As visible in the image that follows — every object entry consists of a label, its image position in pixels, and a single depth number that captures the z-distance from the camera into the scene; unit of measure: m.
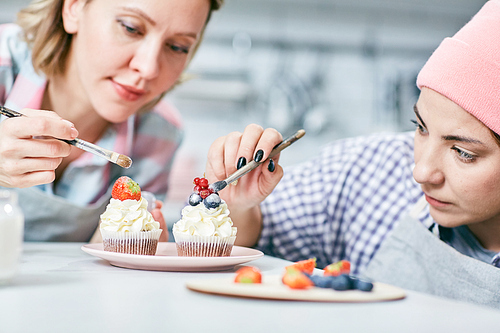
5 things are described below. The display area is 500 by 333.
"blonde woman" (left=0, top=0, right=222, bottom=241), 1.34
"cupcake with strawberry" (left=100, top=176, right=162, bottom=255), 0.96
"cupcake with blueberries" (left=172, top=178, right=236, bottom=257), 0.96
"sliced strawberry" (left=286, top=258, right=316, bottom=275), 0.77
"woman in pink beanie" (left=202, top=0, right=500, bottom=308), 1.04
